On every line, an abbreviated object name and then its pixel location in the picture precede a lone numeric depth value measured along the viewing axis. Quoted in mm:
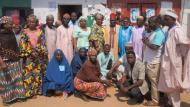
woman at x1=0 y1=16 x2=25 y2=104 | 2689
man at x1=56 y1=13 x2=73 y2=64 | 3273
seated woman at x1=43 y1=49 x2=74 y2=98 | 3059
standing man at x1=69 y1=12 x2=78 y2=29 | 3565
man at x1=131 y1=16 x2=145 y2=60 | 3448
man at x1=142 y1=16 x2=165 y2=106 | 2670
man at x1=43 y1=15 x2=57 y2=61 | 3158
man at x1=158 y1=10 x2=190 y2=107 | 2495
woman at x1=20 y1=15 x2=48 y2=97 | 2879
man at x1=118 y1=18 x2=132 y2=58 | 3557
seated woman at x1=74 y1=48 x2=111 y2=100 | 2917
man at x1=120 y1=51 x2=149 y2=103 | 2808
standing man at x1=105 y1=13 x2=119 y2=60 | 3585
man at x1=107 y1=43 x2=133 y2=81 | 3045
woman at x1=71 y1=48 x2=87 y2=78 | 3199
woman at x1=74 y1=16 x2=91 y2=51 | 3305
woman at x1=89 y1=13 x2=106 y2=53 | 3320
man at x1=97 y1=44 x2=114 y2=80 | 3385
